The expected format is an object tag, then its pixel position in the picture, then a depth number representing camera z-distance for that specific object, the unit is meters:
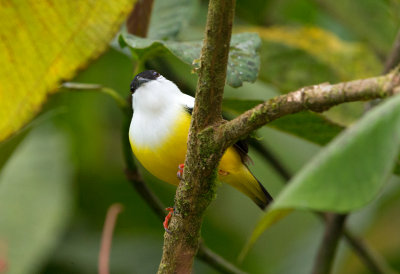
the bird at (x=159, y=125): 2.96
